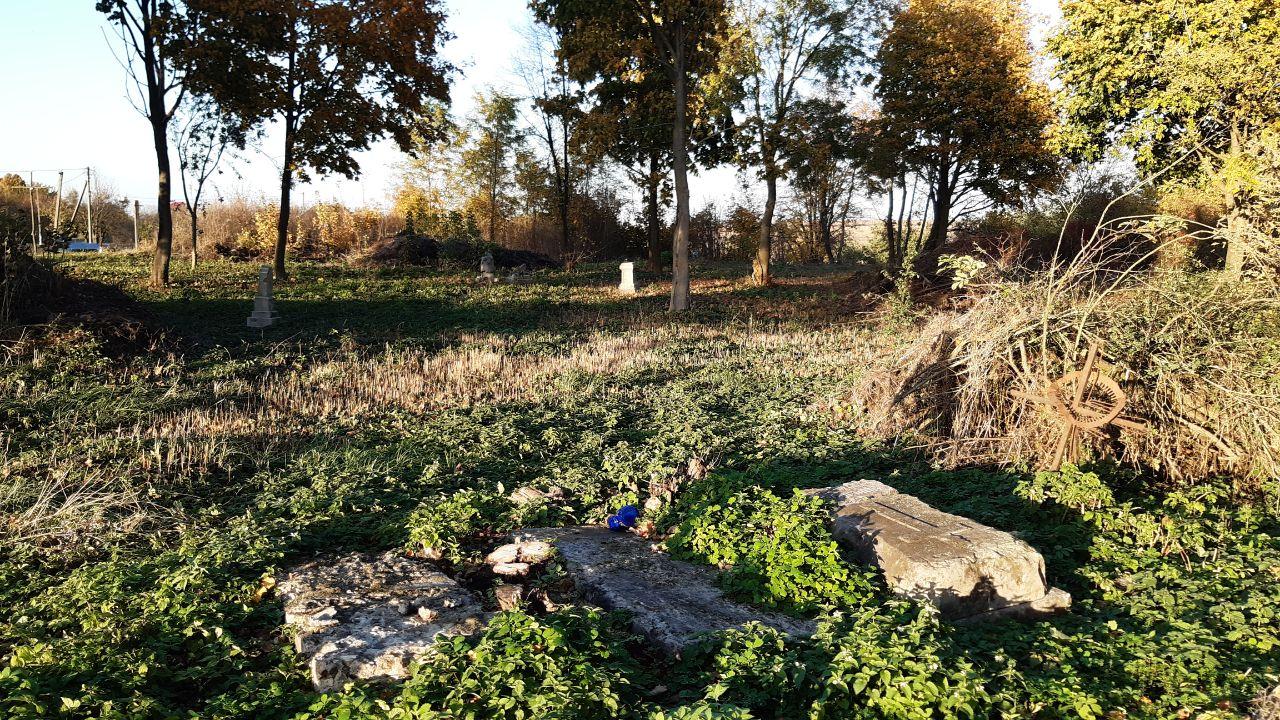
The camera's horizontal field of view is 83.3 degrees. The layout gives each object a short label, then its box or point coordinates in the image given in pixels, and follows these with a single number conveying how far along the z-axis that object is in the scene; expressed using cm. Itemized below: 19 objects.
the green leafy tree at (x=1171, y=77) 1588
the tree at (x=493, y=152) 3216
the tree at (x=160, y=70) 1630
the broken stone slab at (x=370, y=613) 345
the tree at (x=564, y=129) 2303
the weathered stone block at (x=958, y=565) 404
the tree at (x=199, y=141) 2052
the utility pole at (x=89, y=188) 2820
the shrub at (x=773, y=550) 406
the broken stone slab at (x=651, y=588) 383
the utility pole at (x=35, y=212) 1871
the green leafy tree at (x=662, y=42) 1609
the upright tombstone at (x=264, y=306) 1374
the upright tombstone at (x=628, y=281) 2028
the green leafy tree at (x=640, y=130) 1844
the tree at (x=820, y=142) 2141
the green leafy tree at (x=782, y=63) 2180
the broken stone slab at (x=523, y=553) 475
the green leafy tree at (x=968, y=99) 2370
